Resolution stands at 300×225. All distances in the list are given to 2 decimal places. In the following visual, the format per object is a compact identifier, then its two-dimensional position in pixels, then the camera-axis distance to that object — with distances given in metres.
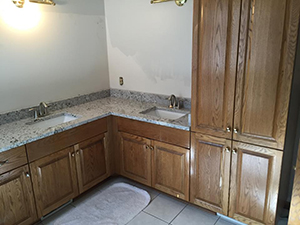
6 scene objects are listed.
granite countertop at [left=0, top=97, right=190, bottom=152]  1.99
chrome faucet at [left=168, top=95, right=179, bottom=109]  2.67
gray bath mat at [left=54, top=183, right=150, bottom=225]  2.25
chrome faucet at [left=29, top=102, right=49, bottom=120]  2.49
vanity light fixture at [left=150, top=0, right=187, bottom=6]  2.40
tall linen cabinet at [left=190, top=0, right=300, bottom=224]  1.60
